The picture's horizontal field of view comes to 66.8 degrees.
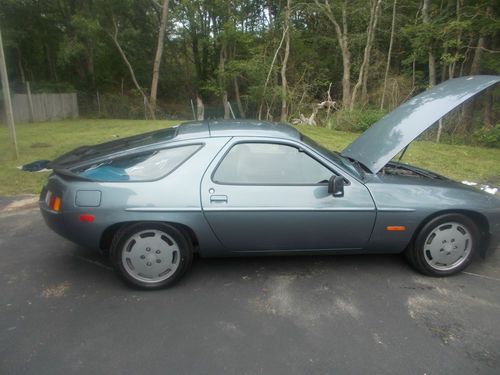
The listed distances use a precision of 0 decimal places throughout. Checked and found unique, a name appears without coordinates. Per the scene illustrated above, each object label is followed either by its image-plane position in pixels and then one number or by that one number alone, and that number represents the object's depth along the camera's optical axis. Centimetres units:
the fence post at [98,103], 2311
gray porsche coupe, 309
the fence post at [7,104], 734
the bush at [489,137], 1222
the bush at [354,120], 1490
